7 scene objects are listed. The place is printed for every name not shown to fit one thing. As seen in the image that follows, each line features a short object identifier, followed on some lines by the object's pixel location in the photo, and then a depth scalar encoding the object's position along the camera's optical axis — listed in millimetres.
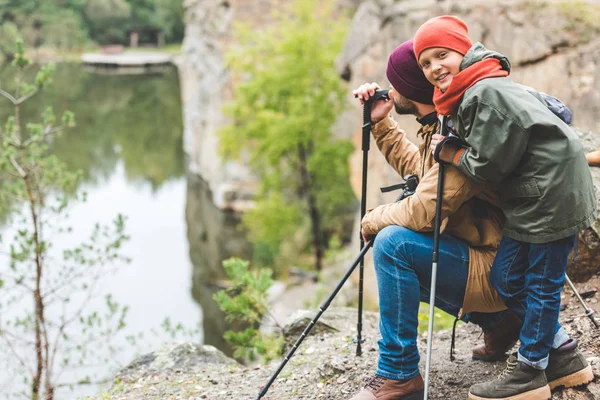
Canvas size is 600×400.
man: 2848
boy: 2543
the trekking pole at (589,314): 3496
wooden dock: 63844
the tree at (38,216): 6973
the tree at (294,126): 18578
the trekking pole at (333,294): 3172
